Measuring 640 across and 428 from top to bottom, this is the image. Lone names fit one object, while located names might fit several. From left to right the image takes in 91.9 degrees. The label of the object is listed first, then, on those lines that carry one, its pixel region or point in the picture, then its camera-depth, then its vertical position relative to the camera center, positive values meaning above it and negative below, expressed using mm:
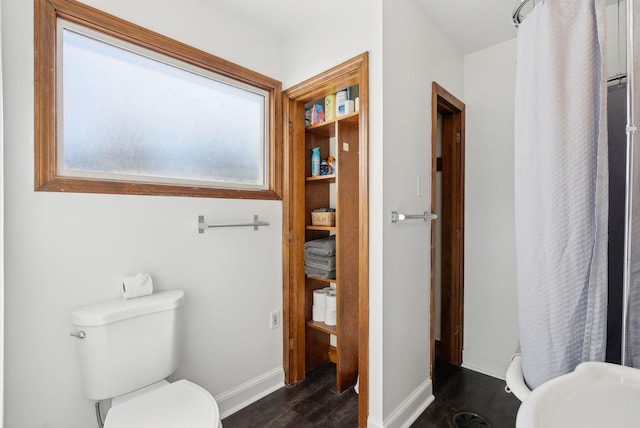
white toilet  1140 -638
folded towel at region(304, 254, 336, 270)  1991 -319
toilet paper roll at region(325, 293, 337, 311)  2096 -613
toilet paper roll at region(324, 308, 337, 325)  2094 -710
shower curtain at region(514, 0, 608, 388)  939 +66
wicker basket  2076 -39
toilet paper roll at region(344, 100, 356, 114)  1900 +655
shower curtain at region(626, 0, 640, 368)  931 -99
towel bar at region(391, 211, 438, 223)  1588 -22
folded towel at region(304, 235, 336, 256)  1984 -223
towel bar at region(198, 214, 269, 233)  1671 -65
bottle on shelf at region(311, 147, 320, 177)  2168 +363
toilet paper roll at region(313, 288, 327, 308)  2150 -595
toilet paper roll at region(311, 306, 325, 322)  2168 -709
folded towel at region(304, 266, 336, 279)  2004 -395
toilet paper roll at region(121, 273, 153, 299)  1379 -327
